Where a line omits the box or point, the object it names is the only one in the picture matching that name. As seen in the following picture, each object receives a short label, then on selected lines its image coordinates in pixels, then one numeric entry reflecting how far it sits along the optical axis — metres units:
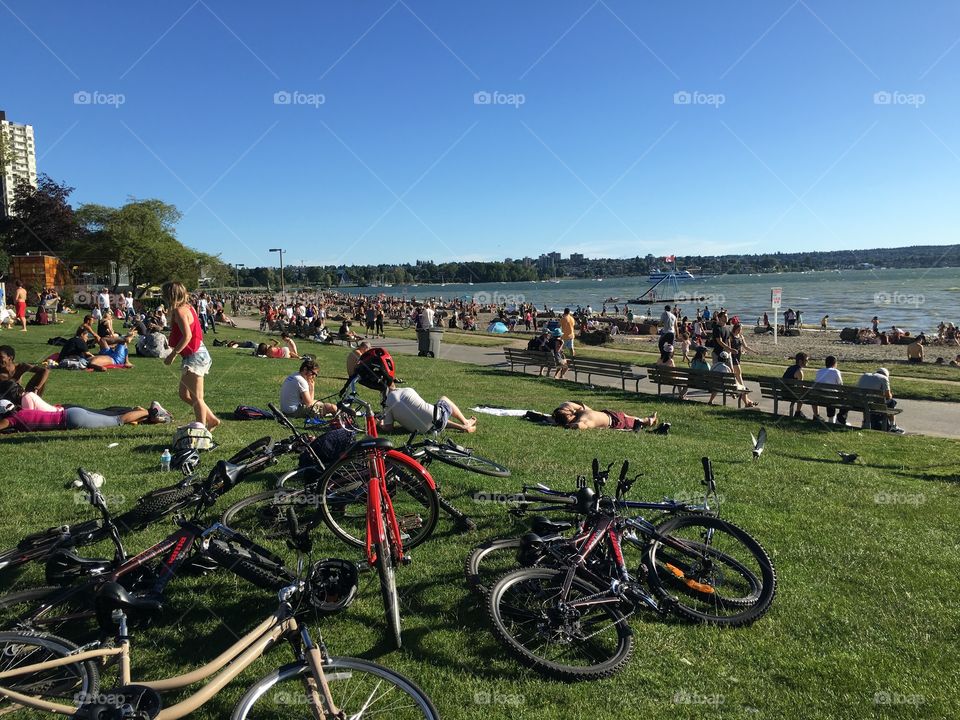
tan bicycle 2.86
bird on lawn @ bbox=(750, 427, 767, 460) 8.63
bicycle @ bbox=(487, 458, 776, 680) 3.99
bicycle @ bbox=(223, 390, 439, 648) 4.29
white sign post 35.33
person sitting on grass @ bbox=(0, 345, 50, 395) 9.20
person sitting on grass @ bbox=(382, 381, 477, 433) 8.45
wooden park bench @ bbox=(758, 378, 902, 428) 12.67
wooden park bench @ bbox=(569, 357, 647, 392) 16.98
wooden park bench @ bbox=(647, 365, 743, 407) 14.61
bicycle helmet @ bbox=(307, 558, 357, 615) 3.88
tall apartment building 42.06
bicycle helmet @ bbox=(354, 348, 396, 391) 5.88
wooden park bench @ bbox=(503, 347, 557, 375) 19.41
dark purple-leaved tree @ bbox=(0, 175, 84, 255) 49.50
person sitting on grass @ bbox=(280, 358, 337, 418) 9.34
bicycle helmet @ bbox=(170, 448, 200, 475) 6.54
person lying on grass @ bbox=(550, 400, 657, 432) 10.94
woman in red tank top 8.34
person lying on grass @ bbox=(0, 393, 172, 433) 8.72
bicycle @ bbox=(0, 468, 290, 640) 3.84
